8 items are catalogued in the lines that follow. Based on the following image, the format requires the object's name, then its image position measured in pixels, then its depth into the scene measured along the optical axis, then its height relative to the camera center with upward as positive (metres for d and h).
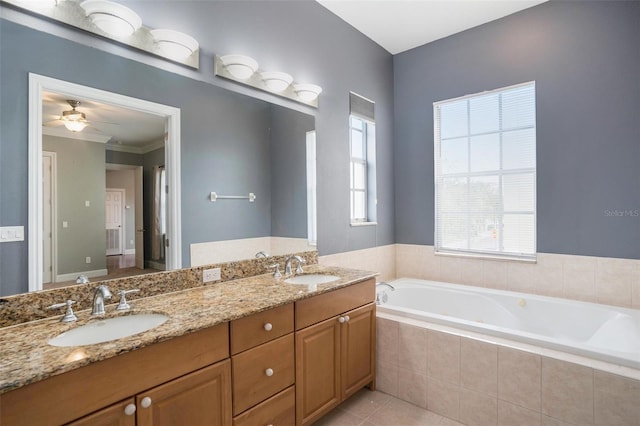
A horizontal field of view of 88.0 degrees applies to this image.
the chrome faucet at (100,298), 1.40 -0.36
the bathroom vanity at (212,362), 1.00 -0.58
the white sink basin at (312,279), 2.32 -0.47
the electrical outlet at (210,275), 1.93 -0.36
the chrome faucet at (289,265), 2.39 -0.38
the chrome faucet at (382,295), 3.04 -0.77
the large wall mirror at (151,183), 1.42 +0.17
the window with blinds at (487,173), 3.05 +0.38
